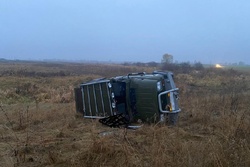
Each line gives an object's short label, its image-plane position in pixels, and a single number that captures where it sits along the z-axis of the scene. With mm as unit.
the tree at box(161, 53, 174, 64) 81000
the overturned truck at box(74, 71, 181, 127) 7336
